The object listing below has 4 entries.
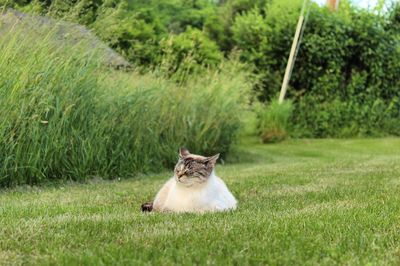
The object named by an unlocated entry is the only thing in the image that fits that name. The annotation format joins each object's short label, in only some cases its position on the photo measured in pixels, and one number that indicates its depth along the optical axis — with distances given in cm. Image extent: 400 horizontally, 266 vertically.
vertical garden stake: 1583
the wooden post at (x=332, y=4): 1783
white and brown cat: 454
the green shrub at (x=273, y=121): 1491
